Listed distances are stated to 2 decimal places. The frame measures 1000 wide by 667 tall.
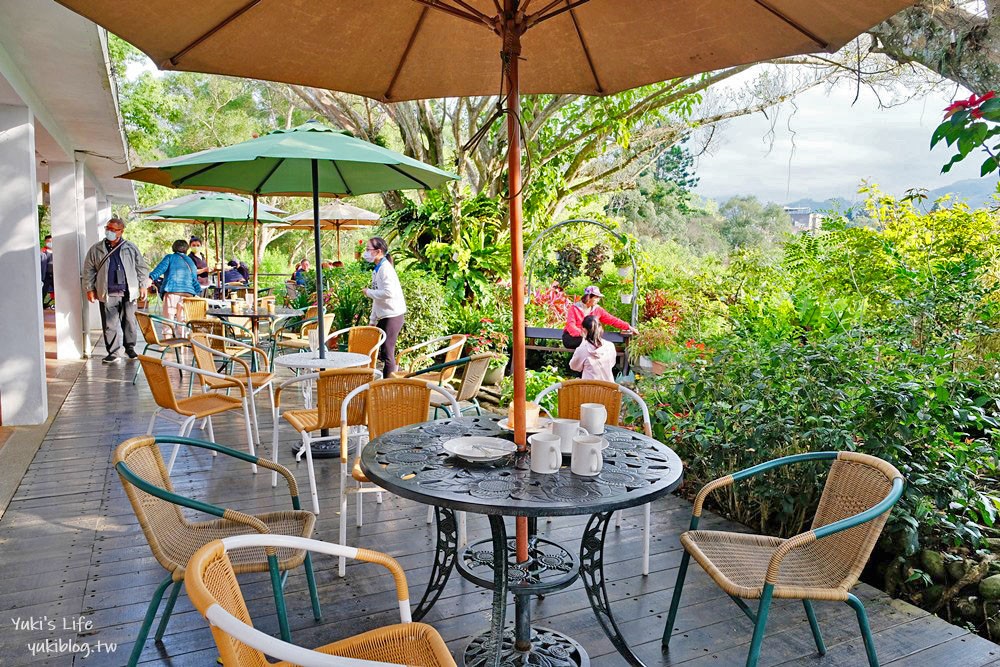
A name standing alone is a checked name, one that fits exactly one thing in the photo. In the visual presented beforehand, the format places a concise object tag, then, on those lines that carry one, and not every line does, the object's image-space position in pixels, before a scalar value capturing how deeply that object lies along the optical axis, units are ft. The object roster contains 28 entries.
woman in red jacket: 18.95
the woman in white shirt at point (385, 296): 20.88
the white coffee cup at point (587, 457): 7.35
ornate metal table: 6.75
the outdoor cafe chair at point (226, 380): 16.48
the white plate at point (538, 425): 8.73
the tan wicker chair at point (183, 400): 13.38
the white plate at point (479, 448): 7.80
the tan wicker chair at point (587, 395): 11.43
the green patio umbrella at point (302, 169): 14.35
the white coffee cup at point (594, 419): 8.68
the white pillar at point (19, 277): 18.08
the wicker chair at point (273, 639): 4.33
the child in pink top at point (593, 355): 17.80
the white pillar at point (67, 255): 29.17
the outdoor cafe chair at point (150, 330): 22.58
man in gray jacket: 27.96
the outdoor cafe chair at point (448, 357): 17.08
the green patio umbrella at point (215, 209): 30.66
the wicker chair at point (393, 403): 11.23
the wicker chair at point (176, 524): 7.30
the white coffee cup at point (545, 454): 7.32
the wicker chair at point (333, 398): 12.41
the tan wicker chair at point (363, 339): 20.56
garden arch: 26.57
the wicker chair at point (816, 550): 7.07
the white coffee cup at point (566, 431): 7.88
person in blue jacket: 31.30
